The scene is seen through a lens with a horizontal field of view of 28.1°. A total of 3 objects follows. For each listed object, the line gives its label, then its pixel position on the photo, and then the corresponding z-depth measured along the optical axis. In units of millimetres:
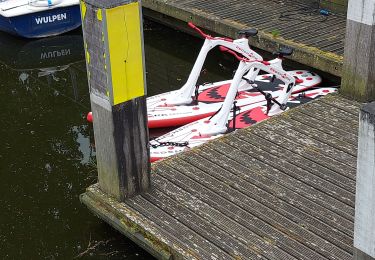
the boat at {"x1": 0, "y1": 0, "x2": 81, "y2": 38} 12841
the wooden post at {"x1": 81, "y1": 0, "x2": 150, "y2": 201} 6109
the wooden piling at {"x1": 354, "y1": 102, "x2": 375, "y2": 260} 4512
